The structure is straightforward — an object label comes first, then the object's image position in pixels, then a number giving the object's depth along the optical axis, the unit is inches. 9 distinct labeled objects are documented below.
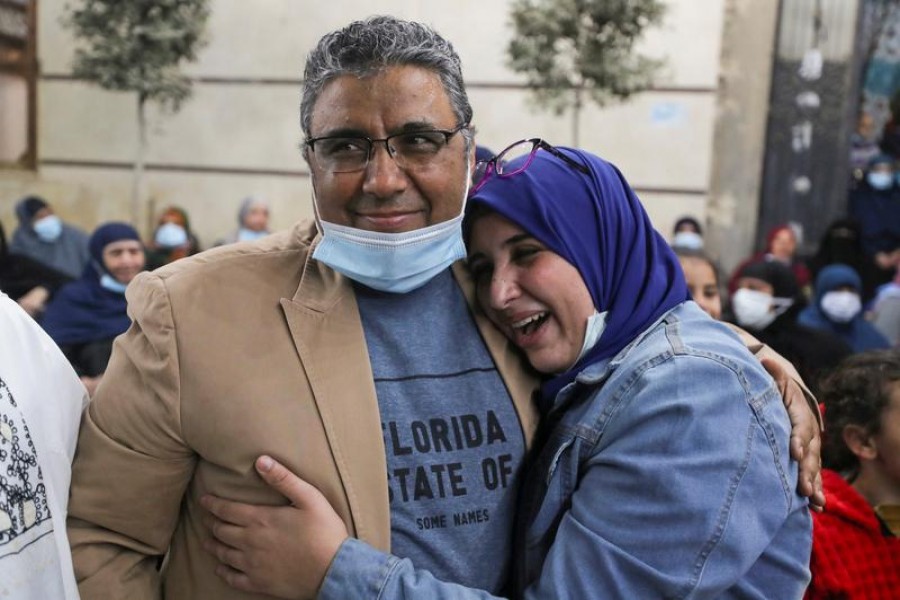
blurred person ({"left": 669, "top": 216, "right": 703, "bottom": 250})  316.2
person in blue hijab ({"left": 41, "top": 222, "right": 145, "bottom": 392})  179.8
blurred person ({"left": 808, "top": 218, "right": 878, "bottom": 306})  295.3
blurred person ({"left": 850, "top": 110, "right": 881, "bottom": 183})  346.3
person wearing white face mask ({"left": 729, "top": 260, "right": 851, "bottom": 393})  179.0
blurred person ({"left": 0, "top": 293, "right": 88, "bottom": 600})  52.6
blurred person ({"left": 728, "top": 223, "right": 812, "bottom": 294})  298.6
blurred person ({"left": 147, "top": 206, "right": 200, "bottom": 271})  283.6
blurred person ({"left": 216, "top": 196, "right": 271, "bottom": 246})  309.9
